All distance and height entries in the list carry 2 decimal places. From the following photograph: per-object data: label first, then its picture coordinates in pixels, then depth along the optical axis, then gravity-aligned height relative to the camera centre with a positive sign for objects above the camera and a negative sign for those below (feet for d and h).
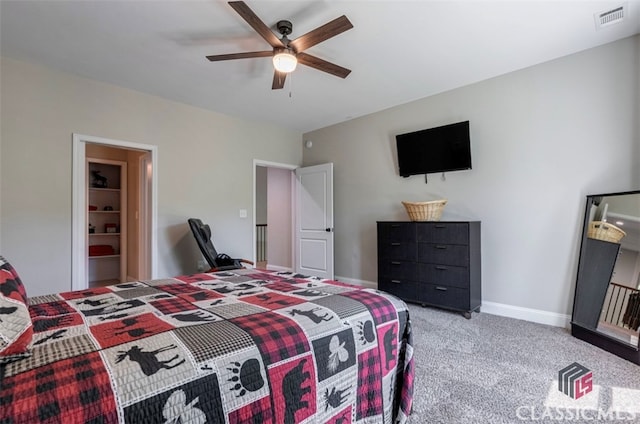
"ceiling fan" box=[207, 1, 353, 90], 6.93 +4.25
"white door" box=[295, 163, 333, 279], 16.30 -0.25
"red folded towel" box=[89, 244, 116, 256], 17.02 -1.79
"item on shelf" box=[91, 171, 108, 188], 17.29 +2.03
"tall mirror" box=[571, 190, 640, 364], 7.90 -1.68
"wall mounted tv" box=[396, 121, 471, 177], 11.93 +2.66
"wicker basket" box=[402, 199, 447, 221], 12.05 +0.26
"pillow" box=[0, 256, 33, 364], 2.82 -1.02
